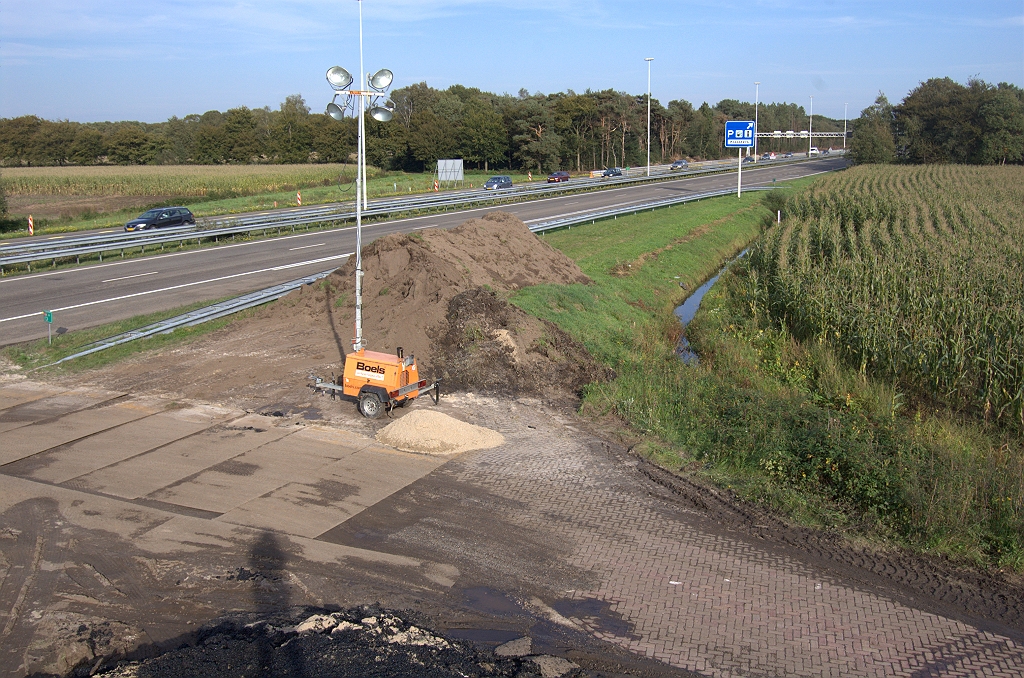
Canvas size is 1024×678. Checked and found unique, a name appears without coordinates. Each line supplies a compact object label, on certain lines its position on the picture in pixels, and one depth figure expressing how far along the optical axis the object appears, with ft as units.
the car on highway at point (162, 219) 118.52
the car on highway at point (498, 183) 199.00
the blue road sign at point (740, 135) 171.16
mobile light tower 42.75
